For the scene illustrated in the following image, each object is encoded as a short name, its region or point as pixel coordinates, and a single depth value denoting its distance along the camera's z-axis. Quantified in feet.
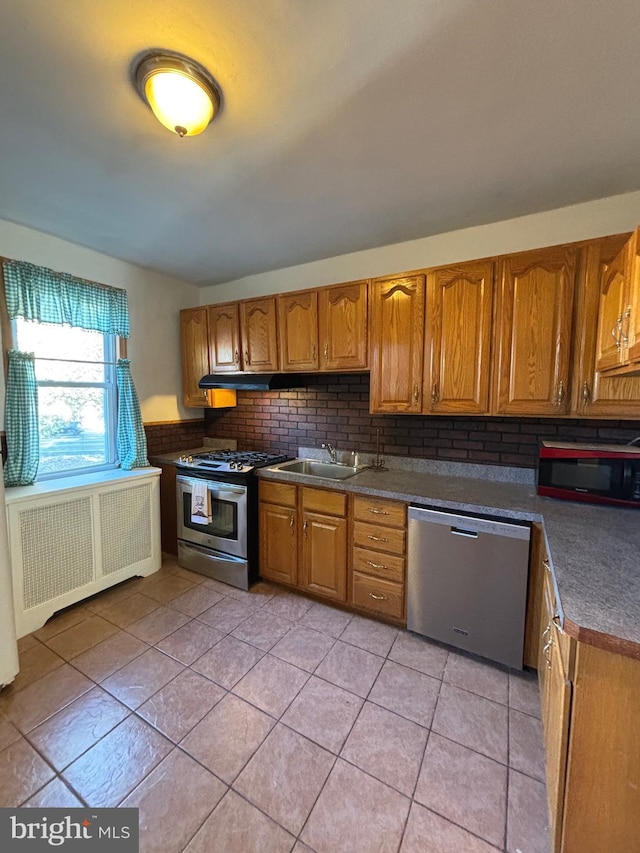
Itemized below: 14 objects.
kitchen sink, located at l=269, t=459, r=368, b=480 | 9.34
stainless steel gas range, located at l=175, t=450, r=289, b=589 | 8.68
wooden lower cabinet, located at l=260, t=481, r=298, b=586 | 8.36
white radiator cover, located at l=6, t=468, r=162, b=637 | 7.00
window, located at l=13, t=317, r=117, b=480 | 8.31
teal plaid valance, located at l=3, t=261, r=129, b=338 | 7.57
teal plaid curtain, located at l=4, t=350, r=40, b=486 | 7.54
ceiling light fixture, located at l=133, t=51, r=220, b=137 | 3.81
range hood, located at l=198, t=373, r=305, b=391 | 9.03
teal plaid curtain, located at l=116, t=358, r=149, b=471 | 9.52
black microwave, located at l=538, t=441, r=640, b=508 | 5.60
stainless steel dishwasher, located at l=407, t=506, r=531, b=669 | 5.90
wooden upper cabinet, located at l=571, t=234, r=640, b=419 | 5.75
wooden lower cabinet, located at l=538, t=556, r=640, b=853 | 3.01
